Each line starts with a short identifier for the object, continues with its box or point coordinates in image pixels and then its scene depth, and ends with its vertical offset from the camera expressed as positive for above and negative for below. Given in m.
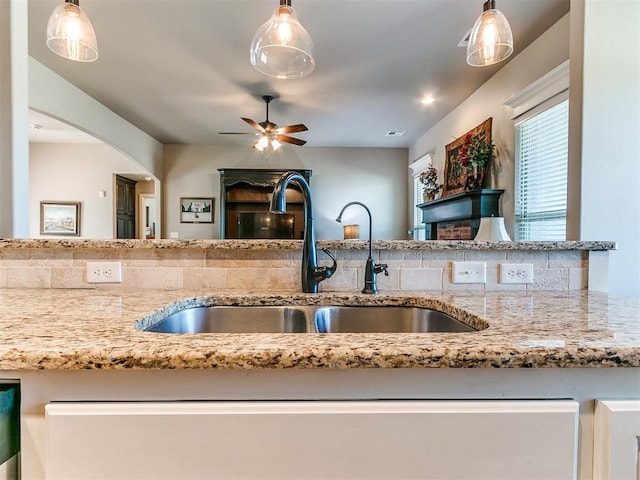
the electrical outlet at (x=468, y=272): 1.18 -0.13
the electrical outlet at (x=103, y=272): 1.15 -0.14
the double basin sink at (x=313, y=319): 1.05 -0.28
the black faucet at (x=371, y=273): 1.12 -0.14
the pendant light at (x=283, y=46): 1.21 +0.74
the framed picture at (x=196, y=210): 5.33 +0.35
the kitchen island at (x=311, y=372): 0.52 -0.23
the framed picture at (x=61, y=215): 5.09 +0.24
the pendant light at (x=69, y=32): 1.22 +0.74
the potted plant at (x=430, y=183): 3.97 +0.63
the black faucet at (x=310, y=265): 1.12 -0.11
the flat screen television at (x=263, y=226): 5.03 +0.10
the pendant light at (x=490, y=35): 1.23 +0.75
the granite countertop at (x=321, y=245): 1.13 -0.04
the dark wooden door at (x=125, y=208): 5.46 +0.40
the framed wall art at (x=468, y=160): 2.97 +0.71
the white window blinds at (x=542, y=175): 2.26 +0.44
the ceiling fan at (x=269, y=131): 3.53 +1.09
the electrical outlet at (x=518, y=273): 1.18 -0.14
